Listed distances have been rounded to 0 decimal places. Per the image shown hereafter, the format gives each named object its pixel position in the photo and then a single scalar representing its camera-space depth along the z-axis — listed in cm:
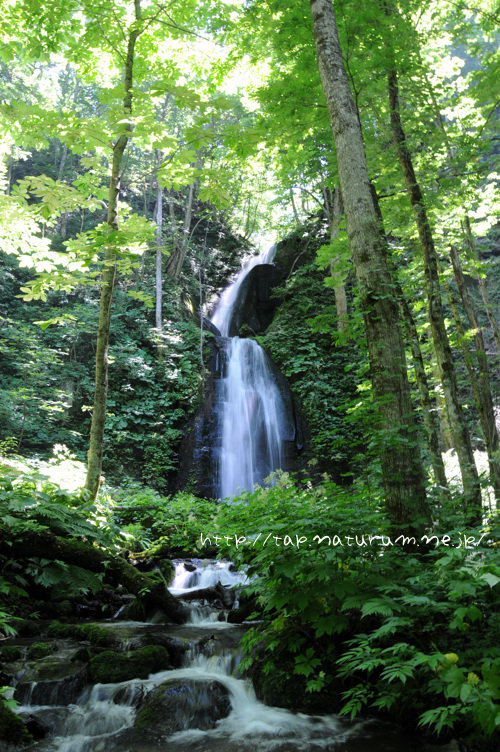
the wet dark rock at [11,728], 300
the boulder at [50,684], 361
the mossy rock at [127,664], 389
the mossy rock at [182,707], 344
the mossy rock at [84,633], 455
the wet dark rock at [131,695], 366
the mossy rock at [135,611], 548
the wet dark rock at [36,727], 324
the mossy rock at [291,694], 322
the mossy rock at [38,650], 409
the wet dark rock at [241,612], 550
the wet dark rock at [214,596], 607
